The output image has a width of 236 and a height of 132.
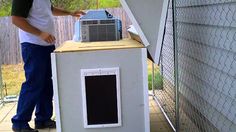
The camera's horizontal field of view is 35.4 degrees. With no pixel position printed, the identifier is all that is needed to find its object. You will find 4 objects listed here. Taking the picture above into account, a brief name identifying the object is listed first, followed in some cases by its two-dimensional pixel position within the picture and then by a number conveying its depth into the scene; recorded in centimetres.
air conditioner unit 322
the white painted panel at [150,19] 283
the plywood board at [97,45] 277
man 332
